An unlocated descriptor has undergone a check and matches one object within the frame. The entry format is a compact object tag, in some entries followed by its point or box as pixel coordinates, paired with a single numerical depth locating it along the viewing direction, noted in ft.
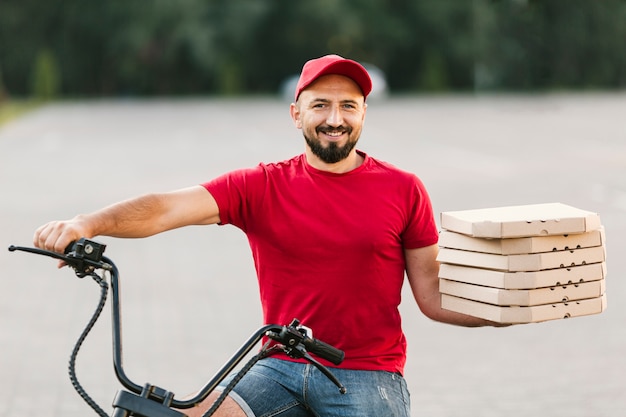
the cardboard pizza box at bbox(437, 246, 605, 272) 17.59
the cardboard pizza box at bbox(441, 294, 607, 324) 17.59
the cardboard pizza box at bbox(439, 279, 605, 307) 17.58
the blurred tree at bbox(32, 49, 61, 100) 301.29
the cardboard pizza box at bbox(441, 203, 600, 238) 17.43
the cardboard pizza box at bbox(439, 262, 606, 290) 17.57
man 18.57
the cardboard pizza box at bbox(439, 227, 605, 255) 17.61
